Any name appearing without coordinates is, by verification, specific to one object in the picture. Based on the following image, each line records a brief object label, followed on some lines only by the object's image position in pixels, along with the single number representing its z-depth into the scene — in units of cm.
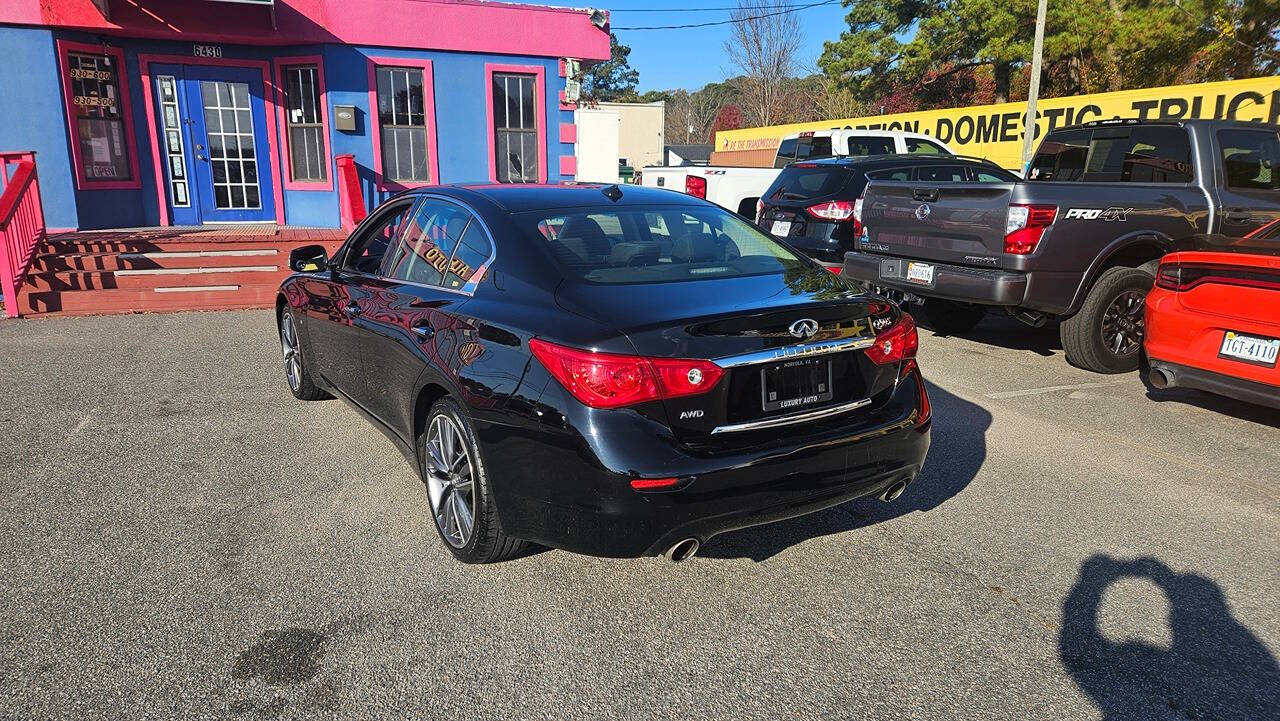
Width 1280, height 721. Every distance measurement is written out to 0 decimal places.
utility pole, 1878
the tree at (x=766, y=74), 4081
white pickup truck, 1250
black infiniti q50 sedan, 281
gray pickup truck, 621
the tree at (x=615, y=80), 8288
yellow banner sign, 1507
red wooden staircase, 948
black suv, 893
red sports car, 485
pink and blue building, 1205
